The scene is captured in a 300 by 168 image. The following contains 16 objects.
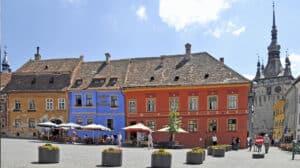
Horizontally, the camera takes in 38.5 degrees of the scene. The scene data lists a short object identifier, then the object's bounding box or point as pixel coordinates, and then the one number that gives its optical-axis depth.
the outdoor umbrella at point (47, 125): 40.85
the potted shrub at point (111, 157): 16.11
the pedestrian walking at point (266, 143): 33.28
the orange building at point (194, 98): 43.09
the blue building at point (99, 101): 47.22
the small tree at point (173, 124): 38.62
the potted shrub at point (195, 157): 18.91
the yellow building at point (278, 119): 77.61
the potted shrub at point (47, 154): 16.11
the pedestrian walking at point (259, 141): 31.36
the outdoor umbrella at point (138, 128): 37.78
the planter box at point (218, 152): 25.00
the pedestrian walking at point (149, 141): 33.58
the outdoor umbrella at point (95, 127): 40.42
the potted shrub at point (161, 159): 15.98
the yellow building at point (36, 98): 49.69
